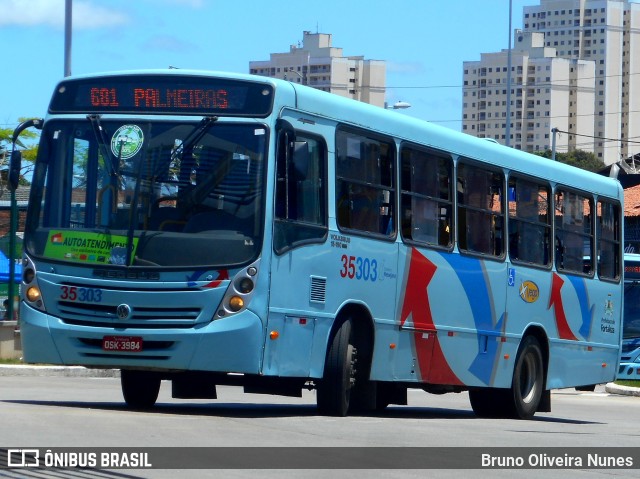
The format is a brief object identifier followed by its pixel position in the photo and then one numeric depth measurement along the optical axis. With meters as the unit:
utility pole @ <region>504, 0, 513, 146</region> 52.16
